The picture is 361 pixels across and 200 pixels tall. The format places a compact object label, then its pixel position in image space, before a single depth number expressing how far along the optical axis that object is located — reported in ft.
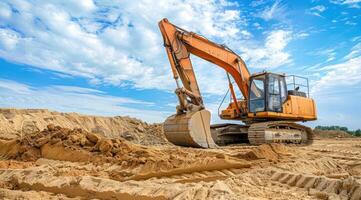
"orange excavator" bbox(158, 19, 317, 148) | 33.42
